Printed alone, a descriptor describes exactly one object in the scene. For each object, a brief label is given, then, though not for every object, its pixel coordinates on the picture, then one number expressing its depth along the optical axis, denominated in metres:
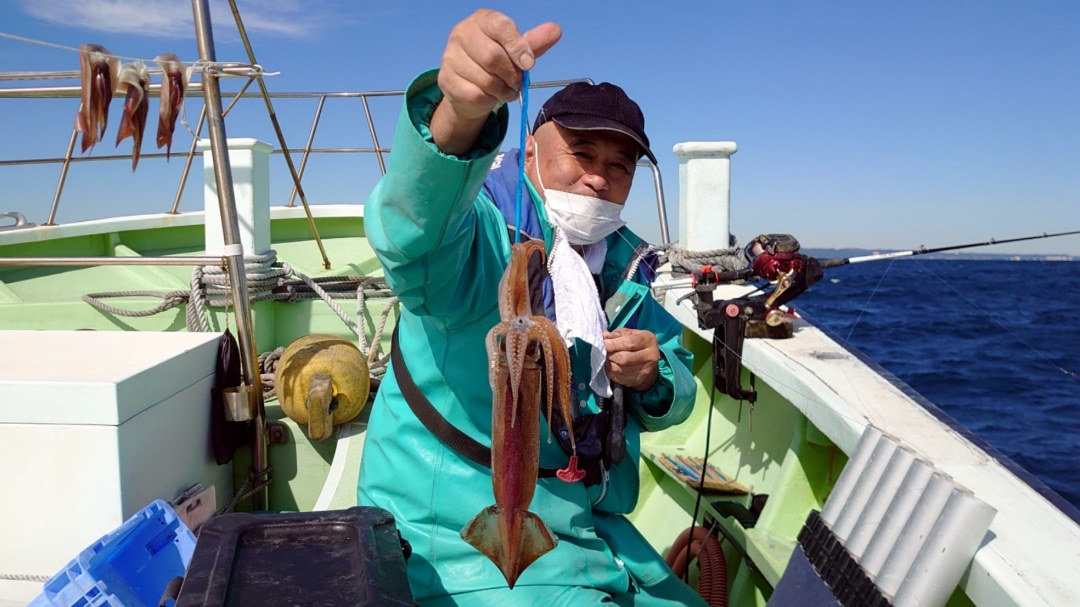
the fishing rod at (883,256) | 3.74
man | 2.25
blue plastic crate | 2.15
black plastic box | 1.97
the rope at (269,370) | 4.85
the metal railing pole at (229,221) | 3.60
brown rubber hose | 3.64
